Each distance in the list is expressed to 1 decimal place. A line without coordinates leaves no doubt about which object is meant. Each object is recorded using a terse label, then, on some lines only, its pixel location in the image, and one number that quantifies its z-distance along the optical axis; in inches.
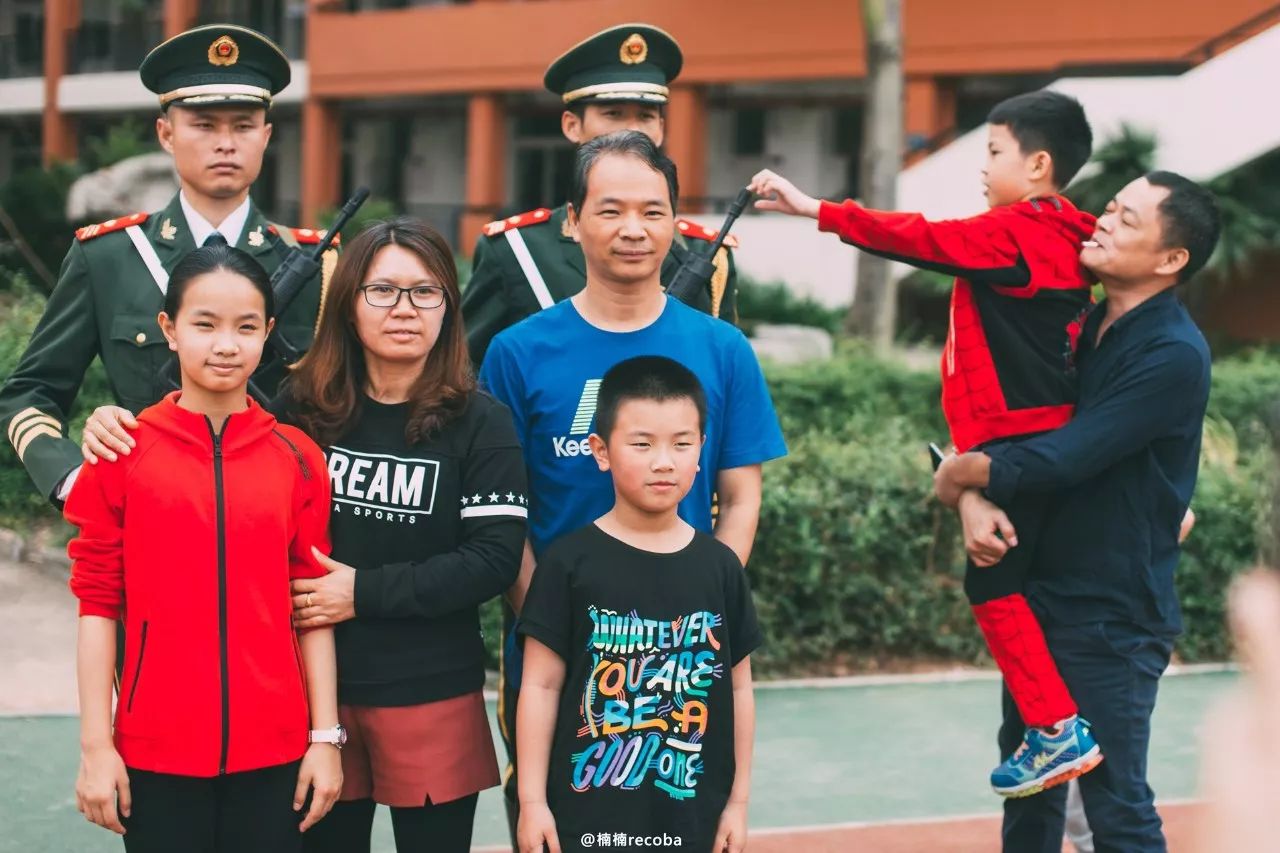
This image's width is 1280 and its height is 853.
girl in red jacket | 111.3
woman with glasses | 119.9
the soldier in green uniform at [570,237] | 151.6
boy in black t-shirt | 115.0
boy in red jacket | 137.4
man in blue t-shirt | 122.6
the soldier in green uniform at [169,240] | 138.5
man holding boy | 135.0
